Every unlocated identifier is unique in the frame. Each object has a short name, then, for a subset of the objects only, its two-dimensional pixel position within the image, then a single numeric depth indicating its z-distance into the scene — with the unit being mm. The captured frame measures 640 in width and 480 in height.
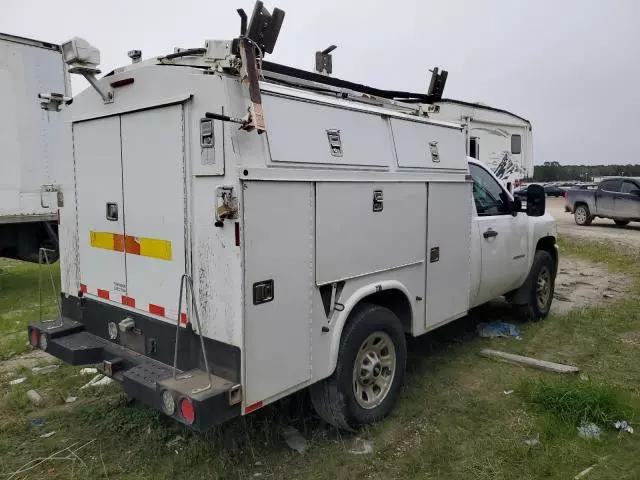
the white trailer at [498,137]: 13008
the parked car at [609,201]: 17781
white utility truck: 2906
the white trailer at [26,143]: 7656
